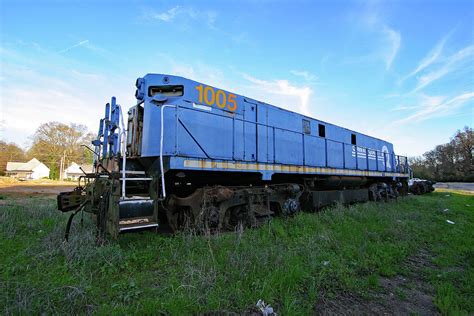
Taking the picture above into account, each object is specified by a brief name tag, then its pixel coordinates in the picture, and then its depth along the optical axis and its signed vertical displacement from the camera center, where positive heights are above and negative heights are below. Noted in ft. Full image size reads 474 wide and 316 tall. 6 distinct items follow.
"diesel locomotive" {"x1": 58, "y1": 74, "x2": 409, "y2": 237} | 16.78 +1.55
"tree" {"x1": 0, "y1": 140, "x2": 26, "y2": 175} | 205.71 +22.83
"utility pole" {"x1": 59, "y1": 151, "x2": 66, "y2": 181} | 199.27 +12.13
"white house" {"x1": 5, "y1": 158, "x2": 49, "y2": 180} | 244.22 +10.66
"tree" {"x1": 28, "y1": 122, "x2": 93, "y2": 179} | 206.08 +28.27
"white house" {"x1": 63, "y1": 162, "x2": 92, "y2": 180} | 222.89 +9.19
